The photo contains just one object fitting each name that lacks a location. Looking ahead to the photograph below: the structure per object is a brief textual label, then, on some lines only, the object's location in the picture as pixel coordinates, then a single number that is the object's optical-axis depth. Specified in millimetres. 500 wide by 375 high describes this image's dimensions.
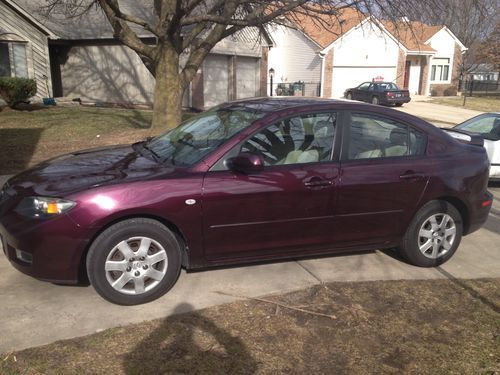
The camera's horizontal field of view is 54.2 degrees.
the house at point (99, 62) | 19406
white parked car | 8305
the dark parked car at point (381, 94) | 28188
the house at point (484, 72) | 47831
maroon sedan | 3668
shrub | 15984
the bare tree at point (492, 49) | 43156
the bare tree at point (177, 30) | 10258
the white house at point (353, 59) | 32781
